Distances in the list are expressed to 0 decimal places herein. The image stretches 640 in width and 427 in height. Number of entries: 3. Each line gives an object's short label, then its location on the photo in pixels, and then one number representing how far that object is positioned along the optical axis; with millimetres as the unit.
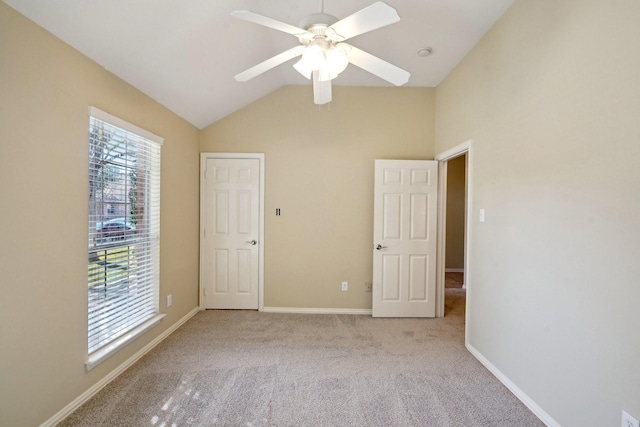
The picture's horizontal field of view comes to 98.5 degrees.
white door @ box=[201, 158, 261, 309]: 3568
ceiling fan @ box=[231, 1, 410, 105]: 1359
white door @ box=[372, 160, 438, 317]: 3406
